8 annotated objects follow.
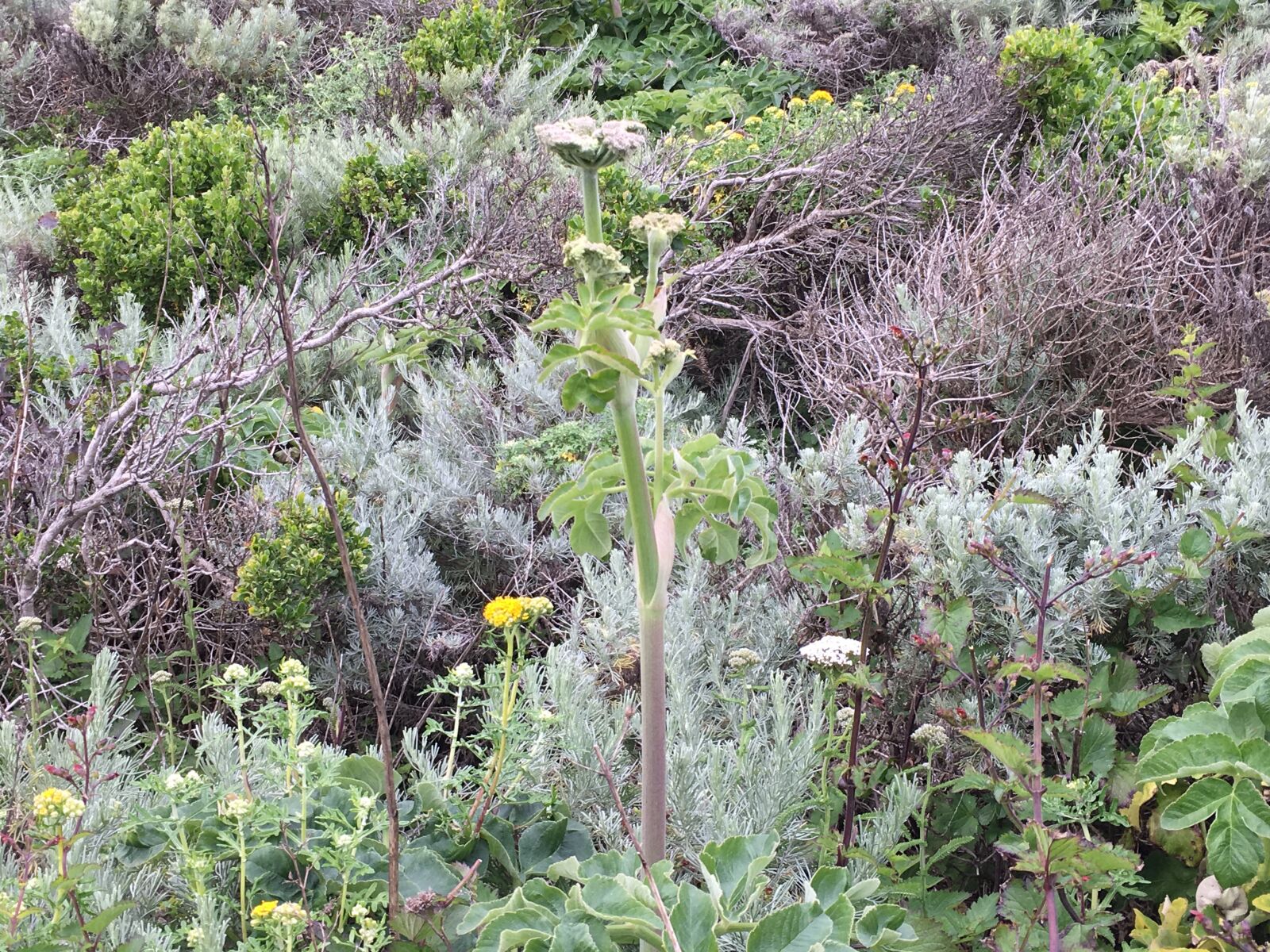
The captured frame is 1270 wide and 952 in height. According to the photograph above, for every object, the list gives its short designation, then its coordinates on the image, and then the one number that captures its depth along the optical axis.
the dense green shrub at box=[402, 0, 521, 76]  5.25
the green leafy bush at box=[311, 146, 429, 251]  4.12
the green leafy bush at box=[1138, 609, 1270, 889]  1.29
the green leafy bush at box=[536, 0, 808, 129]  5.80
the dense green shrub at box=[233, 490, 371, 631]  2.34
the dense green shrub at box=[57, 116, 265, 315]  3.72
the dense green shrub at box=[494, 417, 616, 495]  2.83
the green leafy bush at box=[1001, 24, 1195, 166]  4.39
